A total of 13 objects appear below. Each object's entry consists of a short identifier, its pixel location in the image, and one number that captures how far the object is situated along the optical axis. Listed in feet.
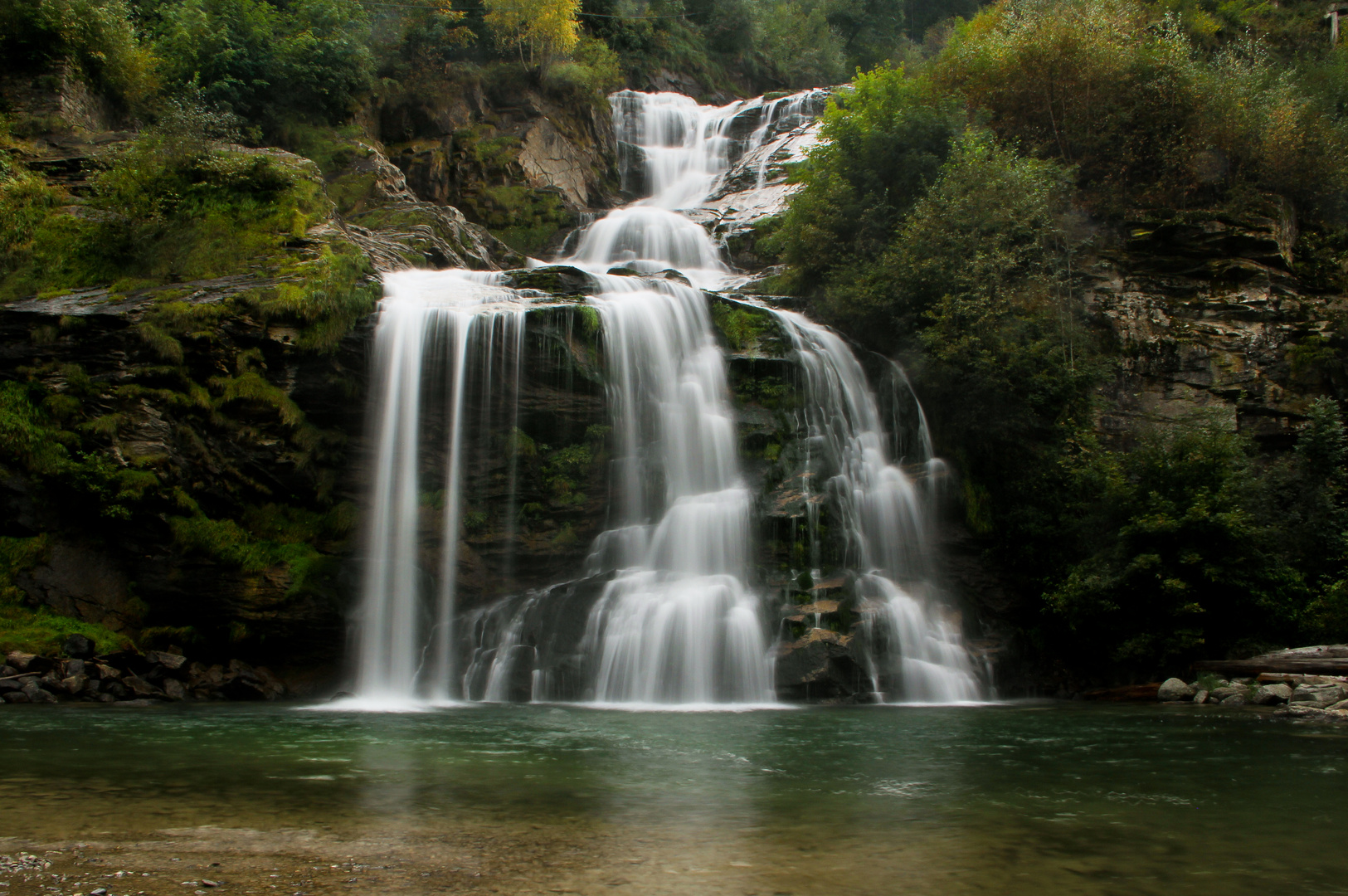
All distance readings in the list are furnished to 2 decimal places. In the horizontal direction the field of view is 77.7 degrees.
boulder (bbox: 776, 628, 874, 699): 47.24
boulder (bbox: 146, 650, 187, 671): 46.55
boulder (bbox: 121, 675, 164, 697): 44.21
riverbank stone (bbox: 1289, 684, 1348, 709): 40.47
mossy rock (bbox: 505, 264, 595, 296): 64.34
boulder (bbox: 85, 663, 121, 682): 43.45
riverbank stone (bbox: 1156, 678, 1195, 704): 48.08
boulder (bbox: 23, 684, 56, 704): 40.88
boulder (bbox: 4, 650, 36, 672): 41.93
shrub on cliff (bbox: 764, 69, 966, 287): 76.43
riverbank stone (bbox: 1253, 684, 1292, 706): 42.63
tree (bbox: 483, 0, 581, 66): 113.70
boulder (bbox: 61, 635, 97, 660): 44.33
